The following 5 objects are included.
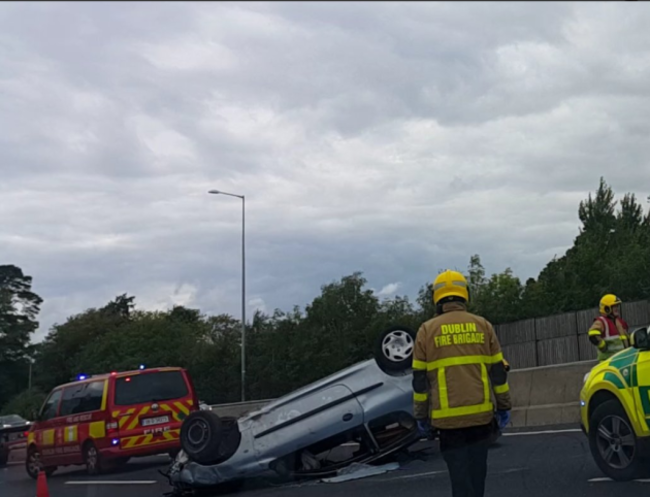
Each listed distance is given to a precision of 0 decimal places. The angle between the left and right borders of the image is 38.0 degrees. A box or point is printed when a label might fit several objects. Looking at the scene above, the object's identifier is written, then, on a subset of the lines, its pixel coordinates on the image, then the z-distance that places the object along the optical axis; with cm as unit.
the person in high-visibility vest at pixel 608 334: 1070
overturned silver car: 1000
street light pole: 3130
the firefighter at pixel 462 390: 594
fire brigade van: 1547
